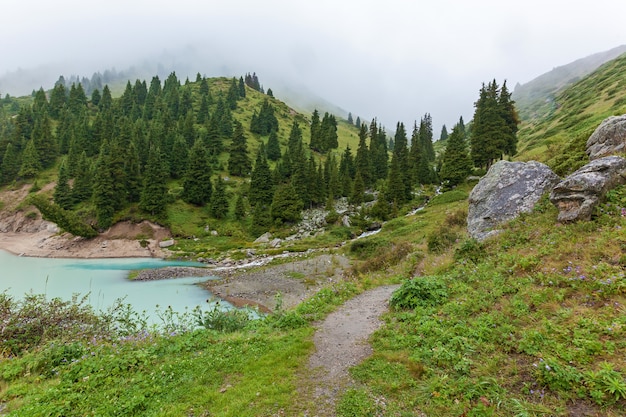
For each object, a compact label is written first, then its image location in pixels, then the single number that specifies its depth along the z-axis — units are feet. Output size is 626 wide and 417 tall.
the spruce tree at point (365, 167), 266.16
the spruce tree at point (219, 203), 218.20
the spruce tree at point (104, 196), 197.06
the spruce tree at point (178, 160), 260.62
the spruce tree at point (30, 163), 261.03
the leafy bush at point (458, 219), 72.64
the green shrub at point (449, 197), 157.38
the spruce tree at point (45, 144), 278.87
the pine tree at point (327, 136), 375.04
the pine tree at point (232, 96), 451.53
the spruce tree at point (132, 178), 217.01
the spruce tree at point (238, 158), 282.97
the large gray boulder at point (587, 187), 36.94
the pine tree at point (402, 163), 211.61
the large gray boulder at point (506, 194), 52.06
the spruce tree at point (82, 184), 228.22
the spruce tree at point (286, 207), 208.77
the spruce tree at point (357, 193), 228.02
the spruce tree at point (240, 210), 218.38
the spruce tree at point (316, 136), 372.58
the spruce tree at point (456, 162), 179.93
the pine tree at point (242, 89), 511.15
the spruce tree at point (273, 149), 331.16
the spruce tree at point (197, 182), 227.61
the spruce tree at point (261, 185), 230.89
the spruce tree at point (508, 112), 171.53
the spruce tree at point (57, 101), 368.99
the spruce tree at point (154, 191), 203.00
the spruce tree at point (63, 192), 222.48
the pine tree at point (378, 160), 286.19
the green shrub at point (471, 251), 44.27
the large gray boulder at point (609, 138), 49.52
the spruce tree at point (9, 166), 264.52
